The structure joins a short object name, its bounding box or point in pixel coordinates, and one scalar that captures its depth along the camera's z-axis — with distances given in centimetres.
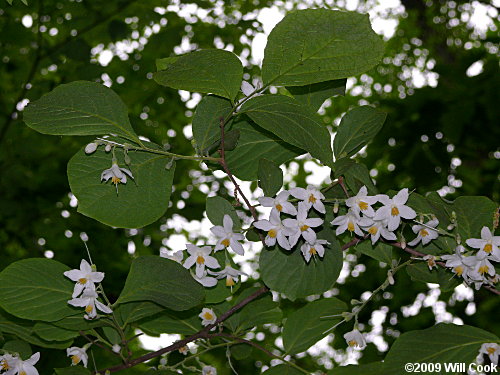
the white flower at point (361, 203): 92
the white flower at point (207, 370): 117
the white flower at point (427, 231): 97
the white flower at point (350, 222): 94
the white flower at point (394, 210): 94
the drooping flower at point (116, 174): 94
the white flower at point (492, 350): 101
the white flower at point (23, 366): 105
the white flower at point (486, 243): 90
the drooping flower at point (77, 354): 110
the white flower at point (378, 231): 96
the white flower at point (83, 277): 97
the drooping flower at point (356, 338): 115
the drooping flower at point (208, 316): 108
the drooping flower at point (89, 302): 97
